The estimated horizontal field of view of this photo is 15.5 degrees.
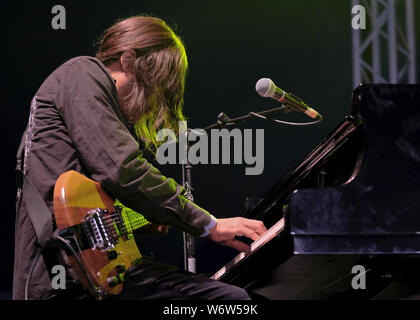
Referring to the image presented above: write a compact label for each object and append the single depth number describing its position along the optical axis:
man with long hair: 3.70
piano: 3.73
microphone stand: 4.72
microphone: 4.26
